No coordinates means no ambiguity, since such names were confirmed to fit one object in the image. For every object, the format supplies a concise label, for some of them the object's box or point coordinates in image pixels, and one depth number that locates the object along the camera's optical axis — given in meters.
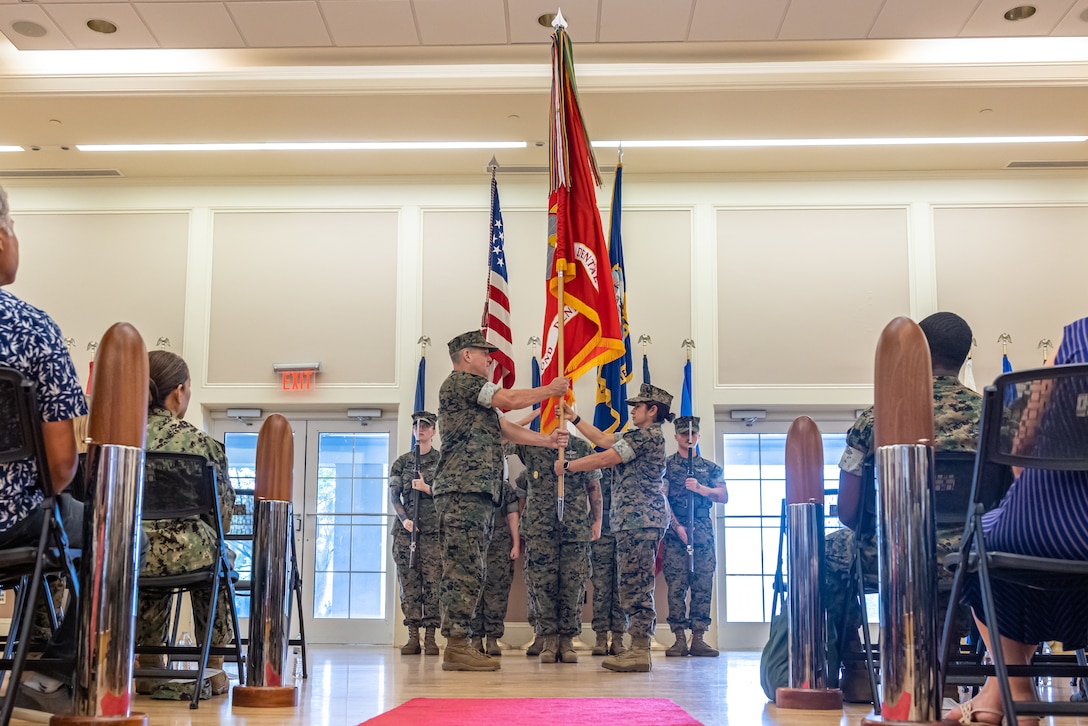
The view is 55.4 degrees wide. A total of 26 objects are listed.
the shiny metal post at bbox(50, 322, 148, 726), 2.04
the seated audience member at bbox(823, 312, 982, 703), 3.22
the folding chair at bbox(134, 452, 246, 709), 3.67
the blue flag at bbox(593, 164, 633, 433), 7.57
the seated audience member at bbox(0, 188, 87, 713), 2.17
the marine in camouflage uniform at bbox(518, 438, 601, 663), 6.48
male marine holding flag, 5.20
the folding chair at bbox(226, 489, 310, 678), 4.33
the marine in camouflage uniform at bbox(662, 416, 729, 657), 7.48
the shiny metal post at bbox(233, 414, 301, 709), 3.38
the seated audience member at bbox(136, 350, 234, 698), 3.81
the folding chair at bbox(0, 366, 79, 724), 1.96
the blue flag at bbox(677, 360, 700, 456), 8.37
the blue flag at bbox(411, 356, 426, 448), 8.52
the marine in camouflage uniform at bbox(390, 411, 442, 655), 7.41
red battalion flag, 5.48
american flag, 6.50
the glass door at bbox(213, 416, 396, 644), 8.59
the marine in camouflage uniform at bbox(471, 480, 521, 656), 6.80
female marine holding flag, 5.60
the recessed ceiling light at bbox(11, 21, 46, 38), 6.84
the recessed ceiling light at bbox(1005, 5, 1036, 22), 6.61
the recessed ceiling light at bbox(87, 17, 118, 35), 6.82
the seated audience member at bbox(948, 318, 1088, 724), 1.97
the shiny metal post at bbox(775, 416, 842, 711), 3.40
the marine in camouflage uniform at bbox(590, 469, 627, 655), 7.01
